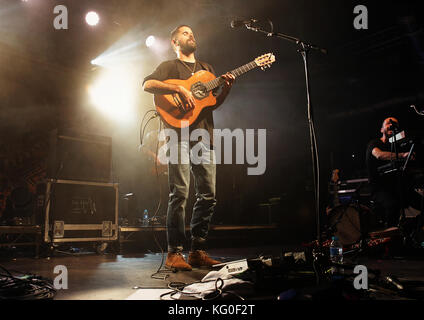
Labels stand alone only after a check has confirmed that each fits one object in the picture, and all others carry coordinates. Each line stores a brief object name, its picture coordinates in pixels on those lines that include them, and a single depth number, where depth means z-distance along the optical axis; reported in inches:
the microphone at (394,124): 155.4
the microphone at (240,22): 95.7
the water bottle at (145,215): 265.8
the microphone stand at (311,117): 84.1
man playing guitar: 100.0
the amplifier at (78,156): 161.3
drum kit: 153.3
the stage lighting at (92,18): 229.2
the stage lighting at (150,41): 255.0
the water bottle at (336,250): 130.9
